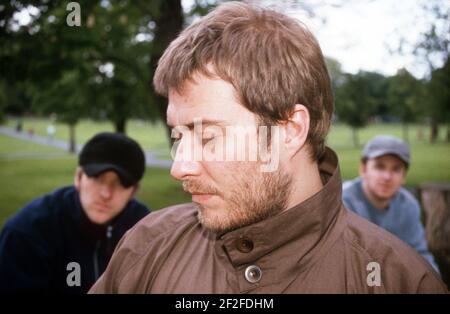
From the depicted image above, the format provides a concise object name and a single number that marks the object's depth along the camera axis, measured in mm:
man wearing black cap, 2170
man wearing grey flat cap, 3254
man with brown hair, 1272
